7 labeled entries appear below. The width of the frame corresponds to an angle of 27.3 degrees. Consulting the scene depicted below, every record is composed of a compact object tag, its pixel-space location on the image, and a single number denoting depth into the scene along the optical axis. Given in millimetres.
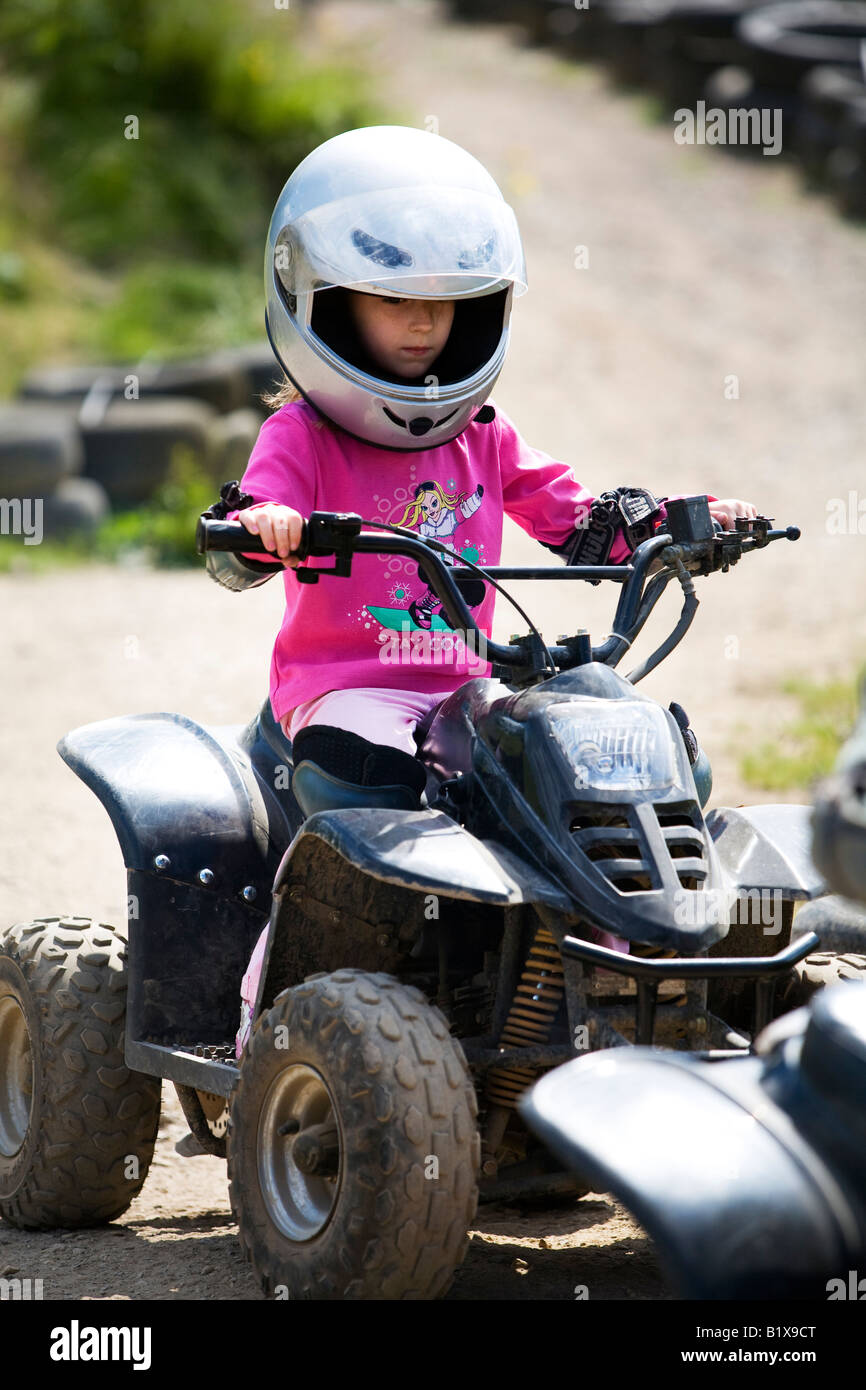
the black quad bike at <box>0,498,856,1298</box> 2771
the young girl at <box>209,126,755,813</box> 3426
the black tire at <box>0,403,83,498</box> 10922
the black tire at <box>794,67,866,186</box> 18000
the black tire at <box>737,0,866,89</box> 18969
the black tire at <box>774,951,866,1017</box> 3443
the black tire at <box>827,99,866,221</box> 17266
